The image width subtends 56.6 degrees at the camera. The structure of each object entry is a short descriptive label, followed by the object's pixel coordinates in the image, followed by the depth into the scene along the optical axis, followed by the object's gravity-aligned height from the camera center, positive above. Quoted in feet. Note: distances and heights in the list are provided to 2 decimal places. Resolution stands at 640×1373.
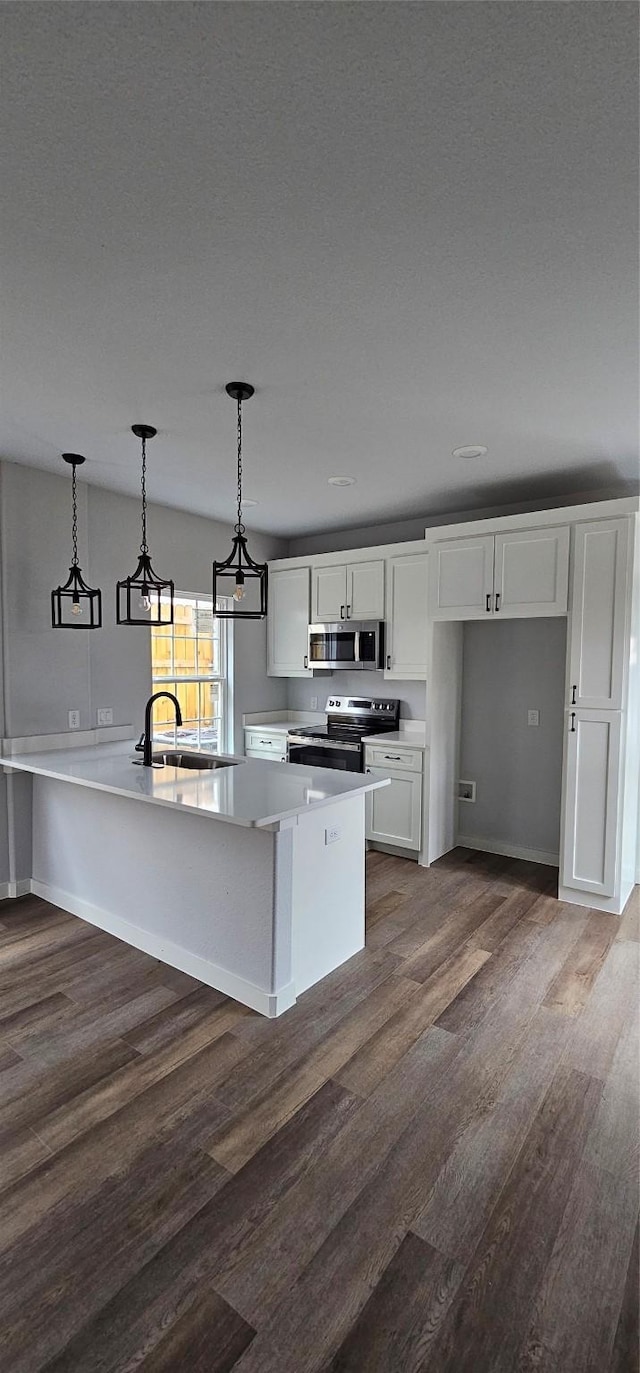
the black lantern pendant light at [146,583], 9.30 +1.22
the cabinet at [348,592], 15.06 +1.82
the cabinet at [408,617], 14.16 +1.08
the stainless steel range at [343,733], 14.87 -1.89
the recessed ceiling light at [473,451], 10.41 +3.75
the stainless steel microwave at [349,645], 15.02 +0.41
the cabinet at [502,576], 11.71 +1.83
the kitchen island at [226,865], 8.04 -3.18
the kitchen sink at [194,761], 10.92 -1.93
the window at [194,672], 15.11 -0.35
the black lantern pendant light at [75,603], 11.05 +1.14
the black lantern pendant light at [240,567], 8.05 +1.30
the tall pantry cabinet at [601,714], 10.92 -0.94
